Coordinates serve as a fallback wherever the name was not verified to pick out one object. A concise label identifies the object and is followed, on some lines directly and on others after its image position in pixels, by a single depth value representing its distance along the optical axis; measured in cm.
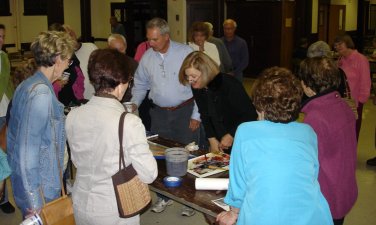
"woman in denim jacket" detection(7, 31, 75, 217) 212
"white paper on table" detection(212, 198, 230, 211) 215
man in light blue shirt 374
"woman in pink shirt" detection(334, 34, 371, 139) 472
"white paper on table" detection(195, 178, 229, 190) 233
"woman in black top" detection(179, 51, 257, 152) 303
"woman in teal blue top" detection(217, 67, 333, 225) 171
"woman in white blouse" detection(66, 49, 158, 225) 190
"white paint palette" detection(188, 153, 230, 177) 260
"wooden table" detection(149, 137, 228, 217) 218
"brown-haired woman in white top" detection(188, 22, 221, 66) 542
